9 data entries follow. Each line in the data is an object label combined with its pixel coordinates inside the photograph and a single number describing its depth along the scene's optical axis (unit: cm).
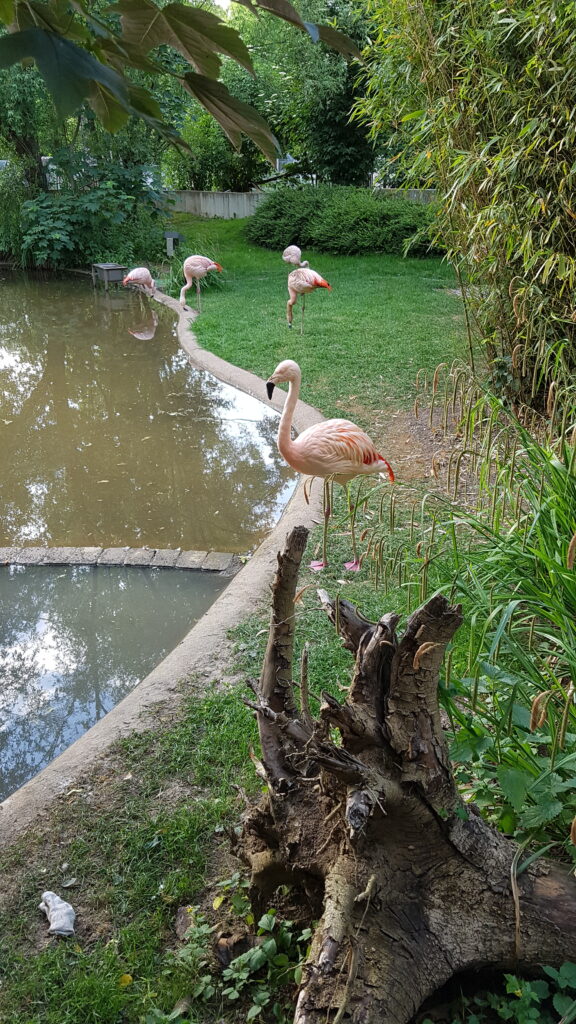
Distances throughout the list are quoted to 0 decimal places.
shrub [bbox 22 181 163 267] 1338
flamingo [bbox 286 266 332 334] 898
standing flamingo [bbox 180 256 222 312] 1050
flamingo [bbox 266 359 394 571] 402
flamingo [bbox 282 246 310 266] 1197
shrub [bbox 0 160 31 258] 1388
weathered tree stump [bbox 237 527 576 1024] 158
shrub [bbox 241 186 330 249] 1559
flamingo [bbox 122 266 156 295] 1114
